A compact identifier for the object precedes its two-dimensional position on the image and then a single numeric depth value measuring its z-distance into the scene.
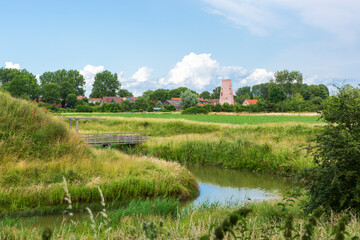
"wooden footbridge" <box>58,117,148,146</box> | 29.08
